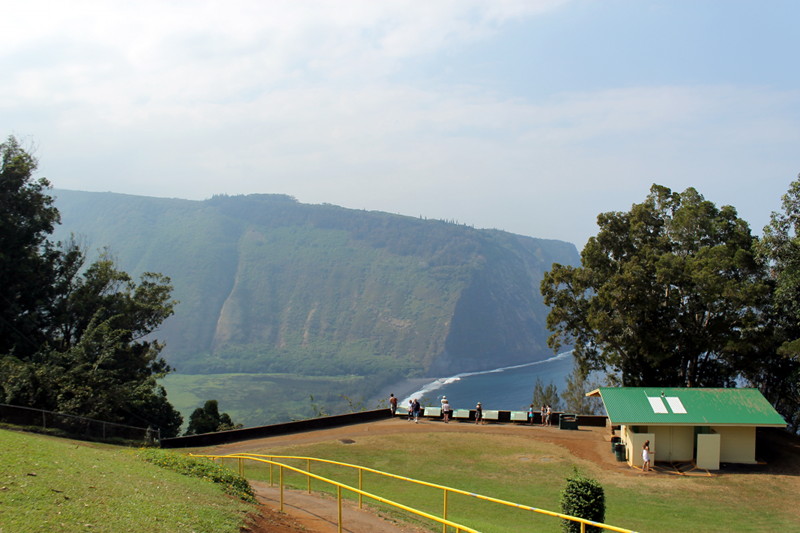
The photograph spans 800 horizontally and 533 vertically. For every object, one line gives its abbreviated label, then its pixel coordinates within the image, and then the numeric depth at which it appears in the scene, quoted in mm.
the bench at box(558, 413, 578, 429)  33031
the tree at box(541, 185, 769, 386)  34031
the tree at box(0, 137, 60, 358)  36312
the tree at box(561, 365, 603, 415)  69125
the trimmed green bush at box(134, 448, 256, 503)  14398
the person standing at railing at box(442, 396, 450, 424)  34772
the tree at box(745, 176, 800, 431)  31859
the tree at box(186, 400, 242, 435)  40188
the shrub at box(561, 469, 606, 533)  14856
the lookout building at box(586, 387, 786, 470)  26266
